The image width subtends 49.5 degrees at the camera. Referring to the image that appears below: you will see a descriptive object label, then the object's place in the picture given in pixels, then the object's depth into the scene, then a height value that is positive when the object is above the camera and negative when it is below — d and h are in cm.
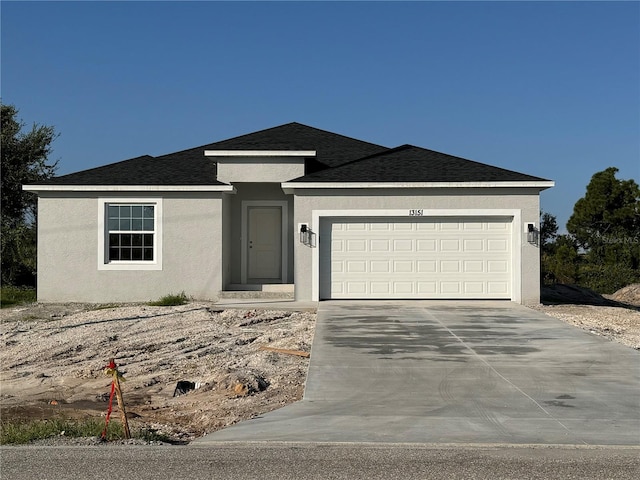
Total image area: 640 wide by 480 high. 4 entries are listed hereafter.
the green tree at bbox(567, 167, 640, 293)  3219 +150
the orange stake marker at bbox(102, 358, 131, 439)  658 -143
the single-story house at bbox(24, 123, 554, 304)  1762 +69
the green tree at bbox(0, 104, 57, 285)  2491 +269
